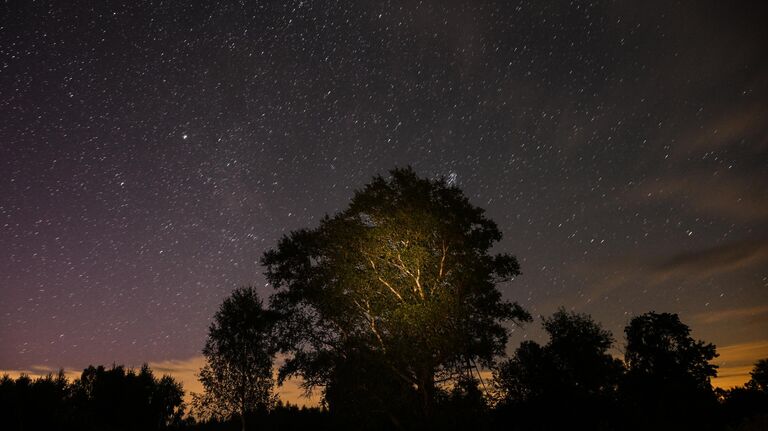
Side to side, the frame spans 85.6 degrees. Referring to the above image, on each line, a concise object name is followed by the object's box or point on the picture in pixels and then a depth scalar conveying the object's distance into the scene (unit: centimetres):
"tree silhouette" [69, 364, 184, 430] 7025
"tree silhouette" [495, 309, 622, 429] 4225
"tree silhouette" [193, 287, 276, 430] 3562
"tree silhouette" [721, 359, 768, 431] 3822
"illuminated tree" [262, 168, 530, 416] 2025
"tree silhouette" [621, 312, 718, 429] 4984
